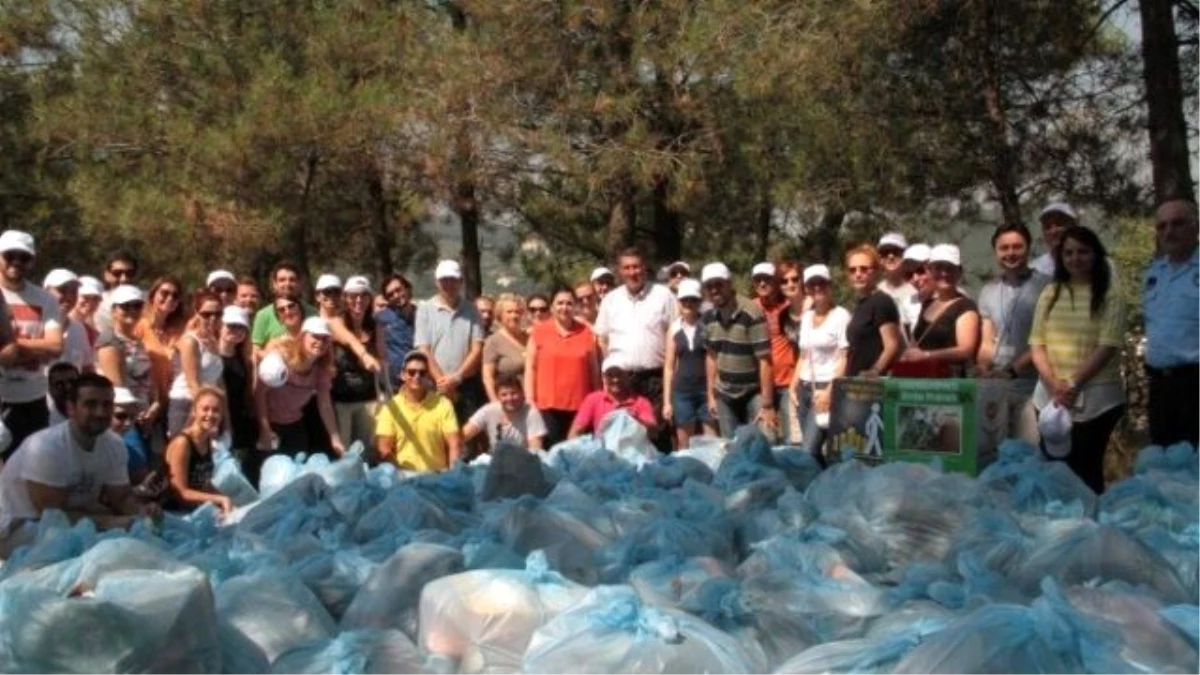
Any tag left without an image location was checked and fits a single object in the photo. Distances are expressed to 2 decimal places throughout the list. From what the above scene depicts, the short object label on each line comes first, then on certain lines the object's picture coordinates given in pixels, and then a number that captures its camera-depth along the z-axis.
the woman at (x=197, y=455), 7.79
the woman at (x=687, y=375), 9.66
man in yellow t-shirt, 9.25
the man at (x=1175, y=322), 6.52
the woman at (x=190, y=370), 8.66
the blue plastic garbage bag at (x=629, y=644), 3.69
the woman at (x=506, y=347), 10.05
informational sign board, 6.47
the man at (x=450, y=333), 10.05
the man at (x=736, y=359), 9.30
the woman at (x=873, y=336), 8.11
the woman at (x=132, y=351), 8.54
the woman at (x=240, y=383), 8.99
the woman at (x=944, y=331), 7.46
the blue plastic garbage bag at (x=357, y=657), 4.02
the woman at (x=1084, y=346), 6.57
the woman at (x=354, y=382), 9.55
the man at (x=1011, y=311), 7.41
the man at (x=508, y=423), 9.53
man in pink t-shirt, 9.34
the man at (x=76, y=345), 8.27
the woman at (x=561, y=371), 9.77
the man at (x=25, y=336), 7.81
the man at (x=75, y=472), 6.37
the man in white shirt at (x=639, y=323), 9.98
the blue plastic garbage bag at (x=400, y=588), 4.57
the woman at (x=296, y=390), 9.16
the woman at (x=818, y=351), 8.55
